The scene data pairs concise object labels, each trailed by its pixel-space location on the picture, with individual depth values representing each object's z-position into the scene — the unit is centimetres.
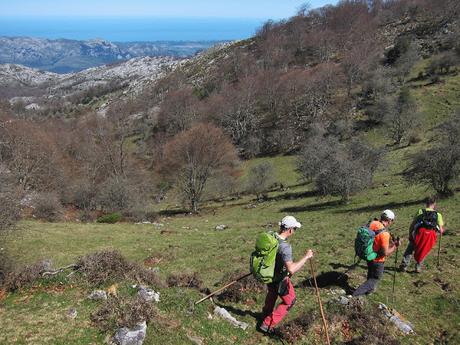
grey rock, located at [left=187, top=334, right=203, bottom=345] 1038
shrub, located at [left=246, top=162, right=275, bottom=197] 5266
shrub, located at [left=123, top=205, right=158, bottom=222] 3921
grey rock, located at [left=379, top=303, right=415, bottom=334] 1174
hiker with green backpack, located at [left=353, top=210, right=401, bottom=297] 1220
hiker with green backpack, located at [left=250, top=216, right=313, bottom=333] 988
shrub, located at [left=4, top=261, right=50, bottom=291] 1368
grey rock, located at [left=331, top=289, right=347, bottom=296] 1378
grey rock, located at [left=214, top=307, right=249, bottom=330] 1143
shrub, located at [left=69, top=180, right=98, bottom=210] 4744
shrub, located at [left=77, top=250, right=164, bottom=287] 1362
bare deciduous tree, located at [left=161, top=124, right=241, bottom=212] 5144
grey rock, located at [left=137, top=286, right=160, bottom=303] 1179
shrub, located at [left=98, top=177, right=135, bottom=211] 4250
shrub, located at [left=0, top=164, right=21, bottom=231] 1722
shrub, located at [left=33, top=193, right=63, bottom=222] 3700
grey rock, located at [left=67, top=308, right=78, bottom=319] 1122
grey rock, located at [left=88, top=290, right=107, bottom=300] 1230
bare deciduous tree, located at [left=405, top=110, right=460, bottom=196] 2958
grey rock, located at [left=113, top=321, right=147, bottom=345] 986
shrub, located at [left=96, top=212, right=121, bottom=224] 3681
